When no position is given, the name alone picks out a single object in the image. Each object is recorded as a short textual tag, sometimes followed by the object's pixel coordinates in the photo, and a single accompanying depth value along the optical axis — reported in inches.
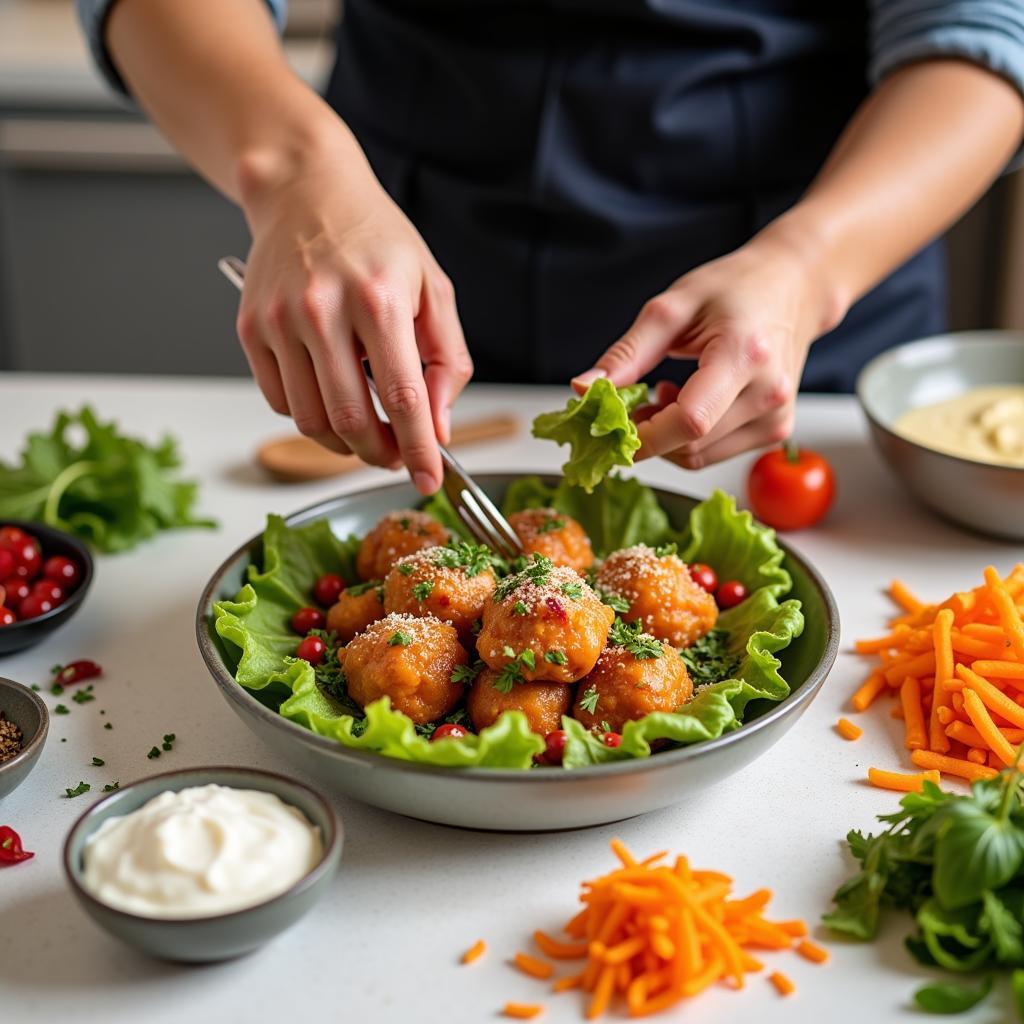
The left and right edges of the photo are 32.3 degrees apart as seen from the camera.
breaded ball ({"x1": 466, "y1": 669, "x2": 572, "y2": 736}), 26.1
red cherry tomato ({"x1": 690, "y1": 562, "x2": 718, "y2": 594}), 30.6
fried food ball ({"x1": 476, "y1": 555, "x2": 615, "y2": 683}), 25.9
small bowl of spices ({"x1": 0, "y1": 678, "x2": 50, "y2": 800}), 25.5
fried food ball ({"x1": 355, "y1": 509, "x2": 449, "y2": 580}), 30.5
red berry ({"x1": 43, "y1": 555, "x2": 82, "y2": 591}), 31.6
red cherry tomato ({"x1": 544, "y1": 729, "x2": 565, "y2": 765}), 25.5
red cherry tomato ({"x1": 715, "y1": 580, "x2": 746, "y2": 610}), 30.5
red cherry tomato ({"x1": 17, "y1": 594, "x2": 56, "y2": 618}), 30.5
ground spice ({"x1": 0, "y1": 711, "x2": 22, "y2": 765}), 26.2
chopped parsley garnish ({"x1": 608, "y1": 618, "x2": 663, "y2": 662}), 26.7
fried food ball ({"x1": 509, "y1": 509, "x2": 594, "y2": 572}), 30.3
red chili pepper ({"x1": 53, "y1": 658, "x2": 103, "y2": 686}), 30.0
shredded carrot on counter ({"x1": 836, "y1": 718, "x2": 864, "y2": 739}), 28.4
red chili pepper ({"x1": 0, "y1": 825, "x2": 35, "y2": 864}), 25.2
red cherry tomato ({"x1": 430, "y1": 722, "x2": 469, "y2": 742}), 25.6
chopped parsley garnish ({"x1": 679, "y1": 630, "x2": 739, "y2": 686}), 28.4
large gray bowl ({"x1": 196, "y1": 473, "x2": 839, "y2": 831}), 23.9
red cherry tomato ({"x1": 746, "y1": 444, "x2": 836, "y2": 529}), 34.9
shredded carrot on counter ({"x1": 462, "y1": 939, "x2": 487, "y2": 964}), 23.4
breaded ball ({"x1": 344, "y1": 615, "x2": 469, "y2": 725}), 26.4
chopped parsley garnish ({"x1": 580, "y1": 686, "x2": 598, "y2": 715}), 26.3
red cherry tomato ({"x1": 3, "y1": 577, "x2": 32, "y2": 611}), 30.7
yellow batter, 35.3
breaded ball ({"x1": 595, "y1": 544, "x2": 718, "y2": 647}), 28.6
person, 29.7
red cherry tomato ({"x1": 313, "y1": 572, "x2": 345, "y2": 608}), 31.0
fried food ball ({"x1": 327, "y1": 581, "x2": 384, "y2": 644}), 29.4
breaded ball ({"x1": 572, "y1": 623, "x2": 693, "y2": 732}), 26.2
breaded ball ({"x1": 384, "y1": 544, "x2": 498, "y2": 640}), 28.0
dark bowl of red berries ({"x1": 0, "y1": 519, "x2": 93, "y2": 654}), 30.1
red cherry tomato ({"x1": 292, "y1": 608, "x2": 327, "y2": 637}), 30.0
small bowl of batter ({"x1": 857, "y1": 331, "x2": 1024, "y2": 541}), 33.7
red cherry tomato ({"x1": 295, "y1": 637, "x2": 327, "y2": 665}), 28.6
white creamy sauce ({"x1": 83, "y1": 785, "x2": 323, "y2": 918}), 22.4
